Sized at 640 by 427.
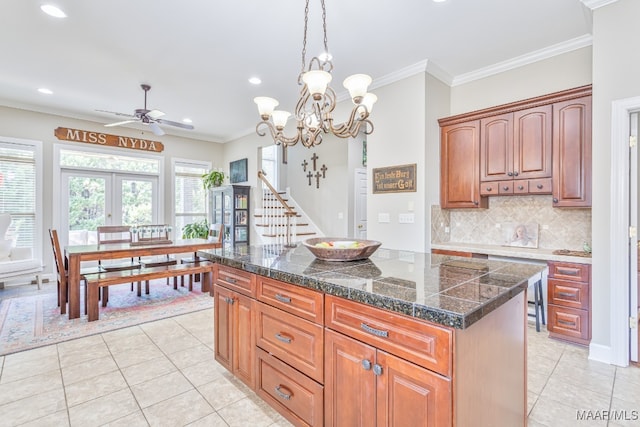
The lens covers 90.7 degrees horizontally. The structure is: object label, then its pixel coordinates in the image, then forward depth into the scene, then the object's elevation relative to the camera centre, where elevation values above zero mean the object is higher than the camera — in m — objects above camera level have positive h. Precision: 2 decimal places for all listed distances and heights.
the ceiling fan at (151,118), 4.22 +1.28
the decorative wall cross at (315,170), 7.07 +0.95
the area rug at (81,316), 3.12 -1.23
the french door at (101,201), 5.70 +0.19
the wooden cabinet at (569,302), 2.89 -0.85
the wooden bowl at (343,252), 1.99 -0.26
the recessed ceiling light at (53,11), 2.74 +1.78
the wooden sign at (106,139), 5.60 +1.37
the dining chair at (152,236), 4.46 -0.36
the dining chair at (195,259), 4.82 -0.75
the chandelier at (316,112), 2.22 +0.83
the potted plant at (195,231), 6.84 -0.43
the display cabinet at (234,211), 6.59 +0.01
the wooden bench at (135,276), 3.57 -0.82
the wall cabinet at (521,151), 3.05 +0.66
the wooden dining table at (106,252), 3.60 -0.51
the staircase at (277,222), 6.55 -0.23
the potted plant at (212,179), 7.08 +0.73
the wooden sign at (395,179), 3.90 +0.42
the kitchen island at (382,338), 1.14 -0.57
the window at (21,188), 5.08 +0.39
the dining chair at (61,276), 3.74 -0.79
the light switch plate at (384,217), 4.16 -0.08
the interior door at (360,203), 6.66 +0.18
